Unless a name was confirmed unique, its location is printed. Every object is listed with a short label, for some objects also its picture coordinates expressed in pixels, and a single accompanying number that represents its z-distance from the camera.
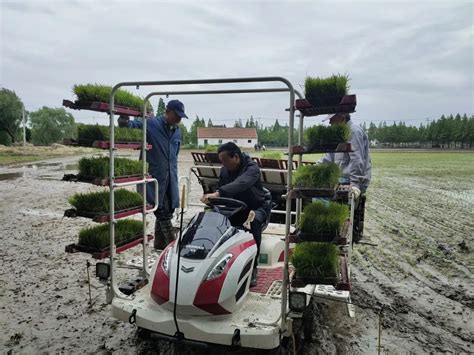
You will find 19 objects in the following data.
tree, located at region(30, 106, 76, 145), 68.12
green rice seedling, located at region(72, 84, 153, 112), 4.20
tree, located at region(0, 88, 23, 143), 54.76
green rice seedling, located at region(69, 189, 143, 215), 4.34
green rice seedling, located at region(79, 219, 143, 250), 4.32
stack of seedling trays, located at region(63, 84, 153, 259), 4.21
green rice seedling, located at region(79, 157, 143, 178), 4.29
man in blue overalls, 5.52
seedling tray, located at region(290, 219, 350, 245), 3.48
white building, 56.91
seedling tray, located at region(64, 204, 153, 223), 4.17
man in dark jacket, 4.49
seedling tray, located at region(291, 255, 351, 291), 3.48
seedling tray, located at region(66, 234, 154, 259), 4.23
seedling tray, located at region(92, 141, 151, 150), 4.12
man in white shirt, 5.62
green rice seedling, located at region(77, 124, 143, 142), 4.30
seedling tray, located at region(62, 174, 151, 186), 4.11
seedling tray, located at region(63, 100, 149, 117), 4.15
